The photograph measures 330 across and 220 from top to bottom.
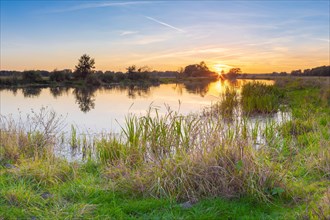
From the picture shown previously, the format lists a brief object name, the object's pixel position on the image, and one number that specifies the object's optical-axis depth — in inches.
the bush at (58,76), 2284.7
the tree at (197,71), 3887.6
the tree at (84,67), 2389.3
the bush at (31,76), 2184.3
